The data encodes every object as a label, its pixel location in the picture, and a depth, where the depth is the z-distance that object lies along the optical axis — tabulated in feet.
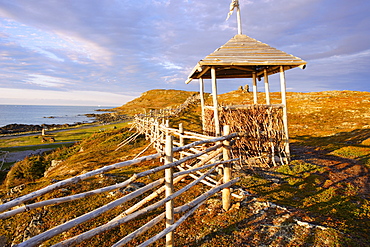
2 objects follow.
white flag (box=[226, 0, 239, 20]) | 33.78
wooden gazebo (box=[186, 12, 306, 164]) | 28.57
